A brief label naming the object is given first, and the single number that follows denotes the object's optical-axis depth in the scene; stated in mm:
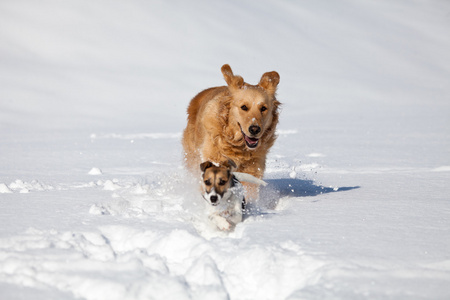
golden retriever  11297
